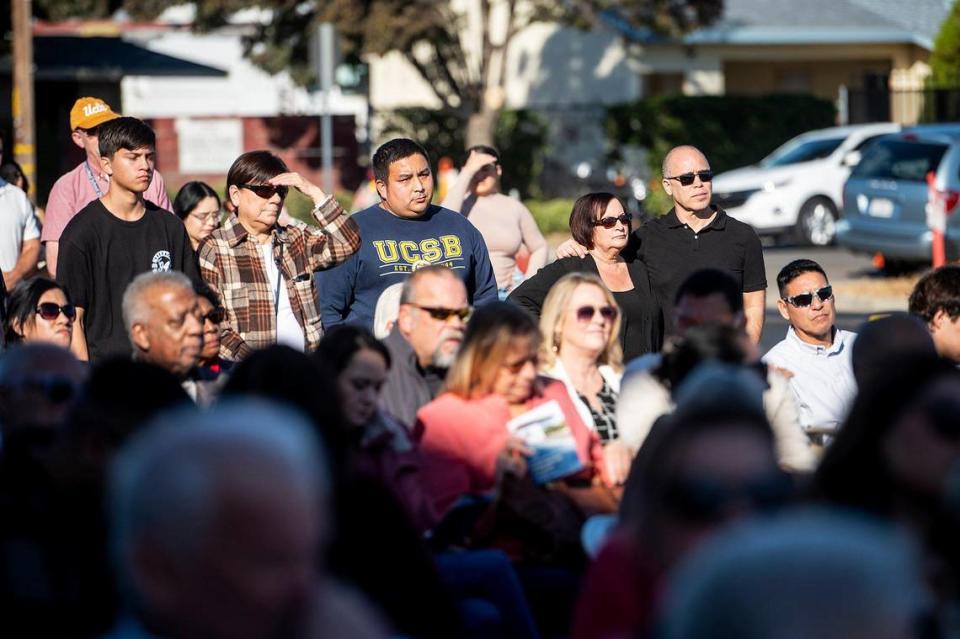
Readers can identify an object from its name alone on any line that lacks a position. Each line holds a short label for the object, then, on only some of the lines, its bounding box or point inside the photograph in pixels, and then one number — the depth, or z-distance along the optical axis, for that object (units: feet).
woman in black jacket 53.42
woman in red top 37.70
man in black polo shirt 55.72
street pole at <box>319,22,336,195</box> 117.91
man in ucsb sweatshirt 53.98
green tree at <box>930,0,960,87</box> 226.99
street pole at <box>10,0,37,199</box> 152.25
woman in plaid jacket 50.75
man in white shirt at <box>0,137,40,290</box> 60.59
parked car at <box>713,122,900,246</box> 166.91
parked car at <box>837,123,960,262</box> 129.39
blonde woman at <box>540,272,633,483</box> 44.06
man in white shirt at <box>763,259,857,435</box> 50.31
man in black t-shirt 50.62
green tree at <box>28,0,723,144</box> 196.24
